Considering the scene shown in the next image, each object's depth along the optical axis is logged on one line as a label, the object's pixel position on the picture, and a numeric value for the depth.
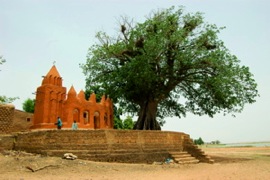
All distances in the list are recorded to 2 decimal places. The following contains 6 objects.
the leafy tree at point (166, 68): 20.08
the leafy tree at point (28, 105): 42.12
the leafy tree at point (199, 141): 94.06
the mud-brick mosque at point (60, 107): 17.88
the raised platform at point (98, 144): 13.91
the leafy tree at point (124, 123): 36.82
